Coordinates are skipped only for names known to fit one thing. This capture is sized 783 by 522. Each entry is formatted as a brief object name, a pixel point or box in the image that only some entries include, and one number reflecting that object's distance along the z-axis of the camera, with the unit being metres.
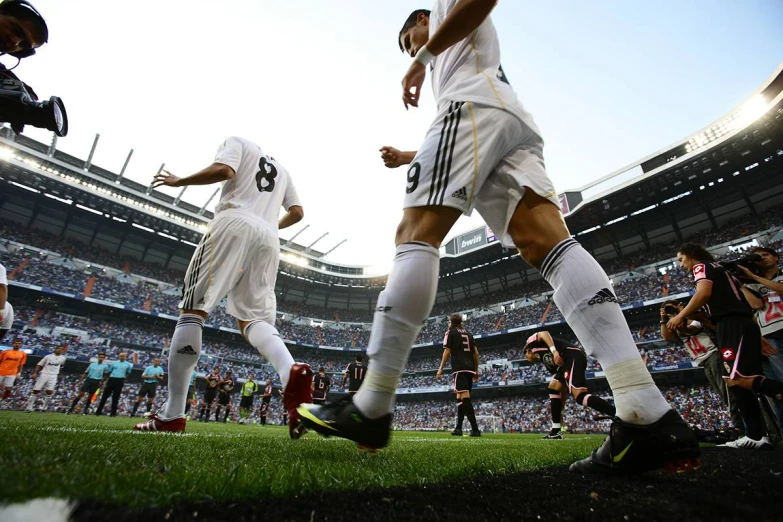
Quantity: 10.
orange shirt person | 8.69
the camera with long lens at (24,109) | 2.34
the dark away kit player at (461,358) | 7.25
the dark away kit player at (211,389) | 11.80
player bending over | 5.11
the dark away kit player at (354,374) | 10.59
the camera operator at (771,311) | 3.50
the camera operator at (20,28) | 2.20
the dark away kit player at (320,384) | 11.98
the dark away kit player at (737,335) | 3.00
